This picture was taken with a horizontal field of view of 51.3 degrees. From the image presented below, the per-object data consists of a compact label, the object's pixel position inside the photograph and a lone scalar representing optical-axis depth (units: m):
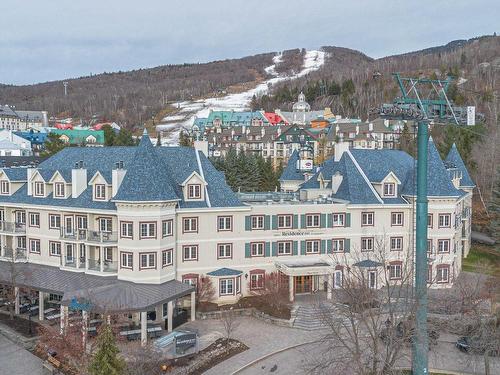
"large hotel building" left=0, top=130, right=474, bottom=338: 32.09
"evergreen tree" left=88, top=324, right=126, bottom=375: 19.06
